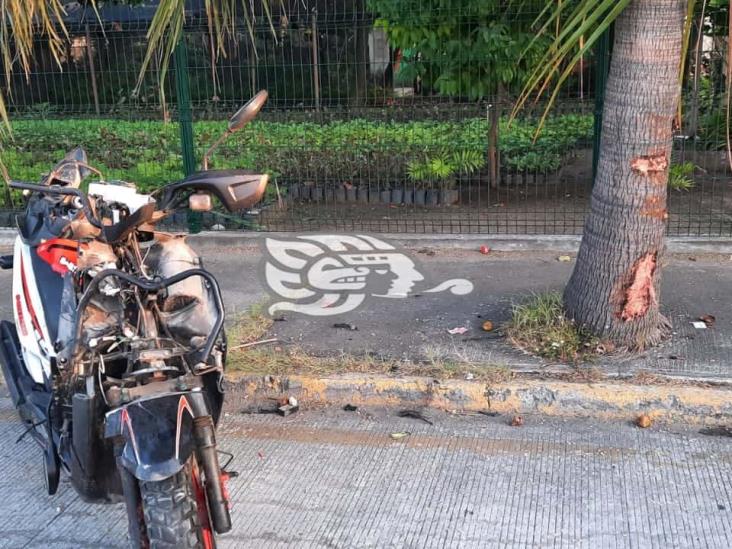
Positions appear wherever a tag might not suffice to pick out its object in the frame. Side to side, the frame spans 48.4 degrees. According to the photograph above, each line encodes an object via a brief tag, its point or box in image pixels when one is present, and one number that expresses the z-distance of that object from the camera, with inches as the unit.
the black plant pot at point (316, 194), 350.3
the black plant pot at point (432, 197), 350.3
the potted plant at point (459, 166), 334.3
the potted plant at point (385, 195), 354.6
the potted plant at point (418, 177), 342.3
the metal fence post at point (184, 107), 296.7
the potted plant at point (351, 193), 352.5
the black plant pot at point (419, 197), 350.9
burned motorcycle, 107.3
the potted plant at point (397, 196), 353.4
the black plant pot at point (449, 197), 349.4
